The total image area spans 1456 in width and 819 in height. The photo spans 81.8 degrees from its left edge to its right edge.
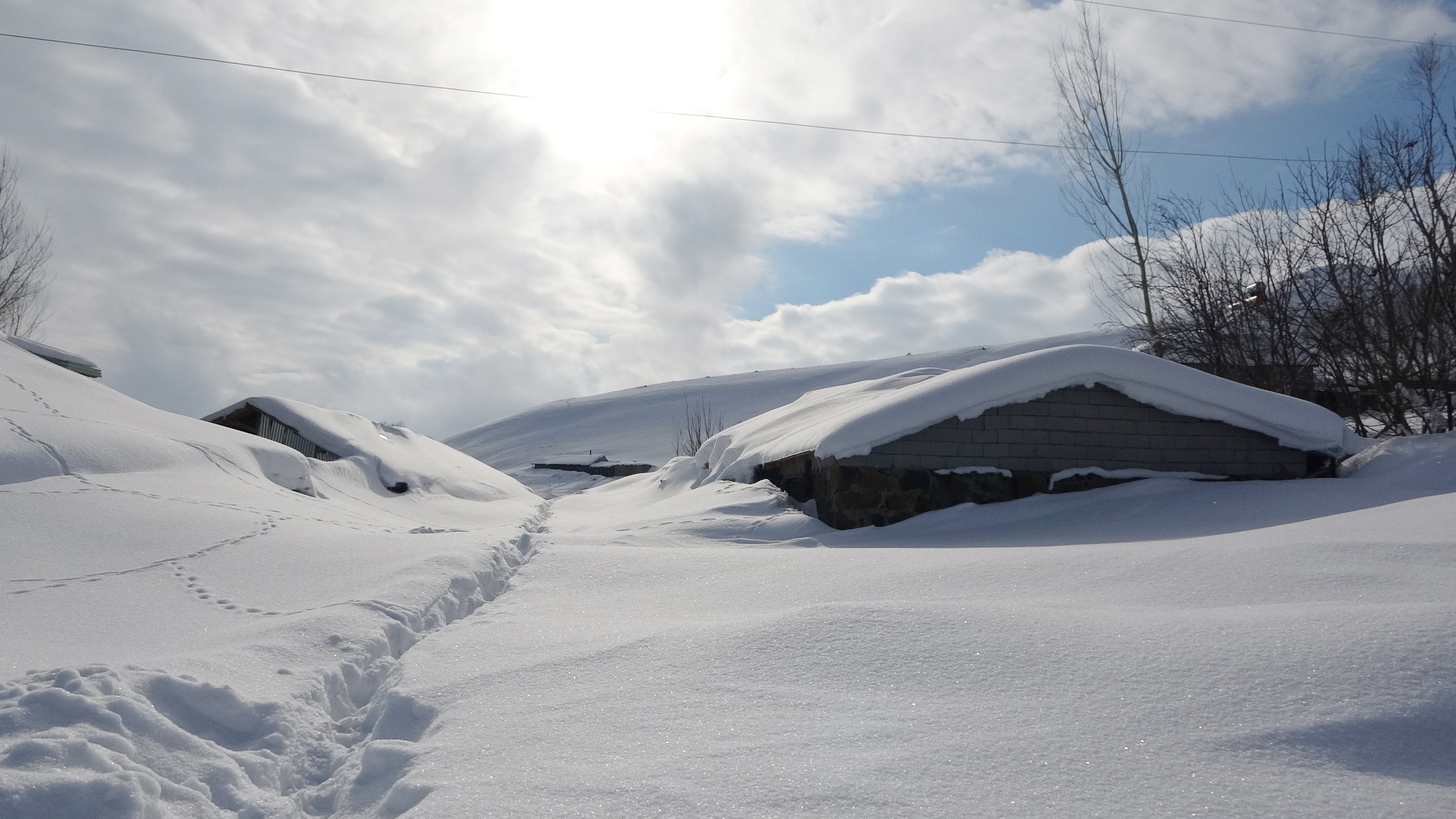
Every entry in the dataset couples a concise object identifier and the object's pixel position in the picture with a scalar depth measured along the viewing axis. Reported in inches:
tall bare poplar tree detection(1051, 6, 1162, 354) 520.7
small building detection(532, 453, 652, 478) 1343.5
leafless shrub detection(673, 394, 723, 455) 1321.4
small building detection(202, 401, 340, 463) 610.9
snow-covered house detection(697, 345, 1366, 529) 323.9
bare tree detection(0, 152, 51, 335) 892.6
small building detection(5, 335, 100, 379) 509.7
